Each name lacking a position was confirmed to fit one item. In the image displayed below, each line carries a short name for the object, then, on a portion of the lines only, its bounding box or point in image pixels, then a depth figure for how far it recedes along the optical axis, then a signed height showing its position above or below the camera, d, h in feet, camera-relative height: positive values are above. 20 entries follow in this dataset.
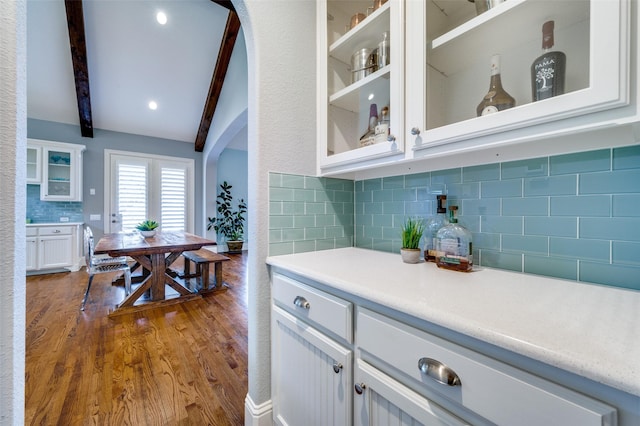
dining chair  9.36 -2.11
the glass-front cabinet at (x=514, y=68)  1.93 +1.46
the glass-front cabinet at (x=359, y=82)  3.30 +2.04
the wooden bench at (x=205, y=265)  10.81 -2.33
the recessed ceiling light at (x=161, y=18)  11.48 +8.86
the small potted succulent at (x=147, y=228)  11.67 -0.78
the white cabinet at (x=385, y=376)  1.47 -1.29
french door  16.53 +1.42
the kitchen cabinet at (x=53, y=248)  12.81 -1.95
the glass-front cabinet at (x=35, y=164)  13.56 +2.49
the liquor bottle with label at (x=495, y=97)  2.79 +1.33
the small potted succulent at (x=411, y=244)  3.62 -0.46
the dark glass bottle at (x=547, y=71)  2.38 +1.40
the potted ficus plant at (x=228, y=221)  20.62 -0.78
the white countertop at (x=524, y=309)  1.32 -0.72
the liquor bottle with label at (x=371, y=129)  4.10 +1.40
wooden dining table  8.82 -1.75
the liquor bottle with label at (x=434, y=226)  3.55 -0.20
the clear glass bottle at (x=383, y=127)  3.80 +1.31
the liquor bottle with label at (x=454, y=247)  3.18 -0.45
